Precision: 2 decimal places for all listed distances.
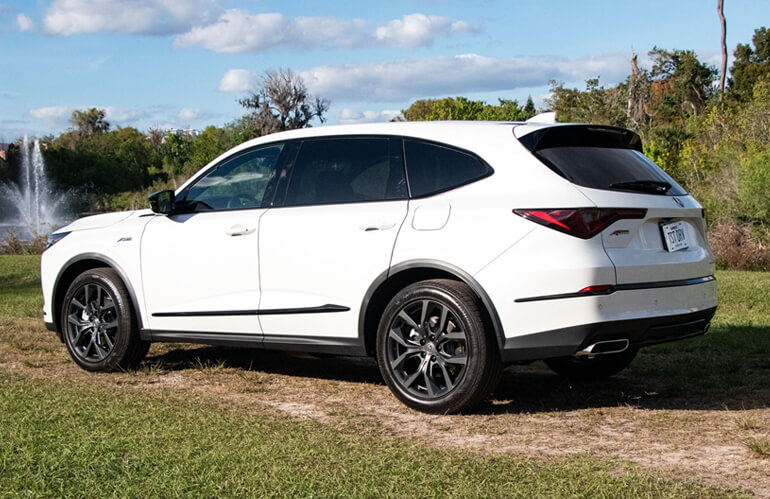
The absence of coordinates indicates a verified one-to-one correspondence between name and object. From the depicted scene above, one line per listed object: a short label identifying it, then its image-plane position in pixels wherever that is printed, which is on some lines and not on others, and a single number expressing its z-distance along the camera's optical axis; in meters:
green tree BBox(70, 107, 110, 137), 133.88
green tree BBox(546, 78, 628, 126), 54.06
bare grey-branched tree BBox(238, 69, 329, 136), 66.19
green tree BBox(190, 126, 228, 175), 85.93
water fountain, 45.88
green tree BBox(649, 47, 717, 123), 64.75
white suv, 5.36
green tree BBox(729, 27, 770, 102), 56.13
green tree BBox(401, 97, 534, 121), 89.00
